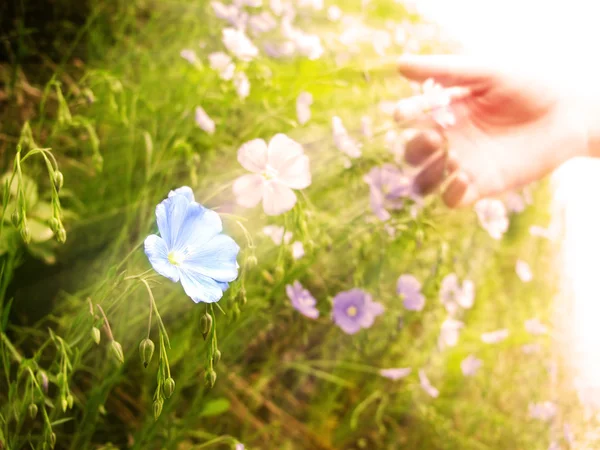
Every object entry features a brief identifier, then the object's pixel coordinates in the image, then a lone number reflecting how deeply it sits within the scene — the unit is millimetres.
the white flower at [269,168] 211
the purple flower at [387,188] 279
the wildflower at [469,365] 339
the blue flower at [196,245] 147
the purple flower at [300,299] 257
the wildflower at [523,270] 404
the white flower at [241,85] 305
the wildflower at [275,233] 250
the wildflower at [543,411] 323
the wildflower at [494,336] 345
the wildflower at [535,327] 368
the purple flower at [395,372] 310
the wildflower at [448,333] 324
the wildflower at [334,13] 517
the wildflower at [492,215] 350
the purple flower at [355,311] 274
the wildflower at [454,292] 342
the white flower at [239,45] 307
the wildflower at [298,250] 250
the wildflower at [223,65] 302
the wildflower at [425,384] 309
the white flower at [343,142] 265
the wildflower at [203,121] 292
